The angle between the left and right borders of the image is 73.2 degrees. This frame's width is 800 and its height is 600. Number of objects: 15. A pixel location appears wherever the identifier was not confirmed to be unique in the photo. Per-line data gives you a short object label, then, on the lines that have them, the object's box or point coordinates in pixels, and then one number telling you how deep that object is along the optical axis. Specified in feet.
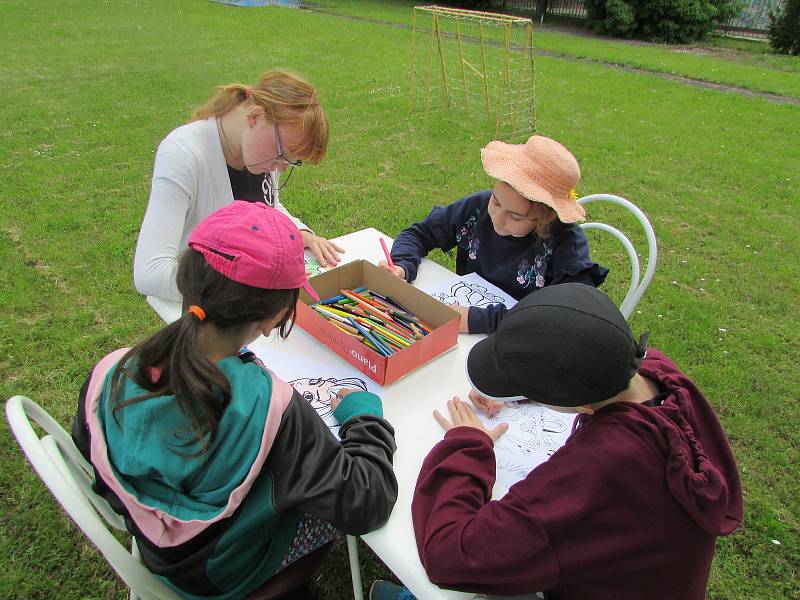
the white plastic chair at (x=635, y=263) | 6.82
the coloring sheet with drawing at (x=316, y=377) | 4.91
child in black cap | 3.33
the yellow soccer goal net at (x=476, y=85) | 22.07
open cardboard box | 4.95
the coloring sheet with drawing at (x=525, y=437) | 4.37
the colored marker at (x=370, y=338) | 5.29
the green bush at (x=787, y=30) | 44.98
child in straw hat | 6.49
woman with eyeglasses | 6.36
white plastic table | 3.71
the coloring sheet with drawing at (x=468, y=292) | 6.68
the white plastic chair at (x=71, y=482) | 3.30
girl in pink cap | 3.49
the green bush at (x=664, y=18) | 49.96
